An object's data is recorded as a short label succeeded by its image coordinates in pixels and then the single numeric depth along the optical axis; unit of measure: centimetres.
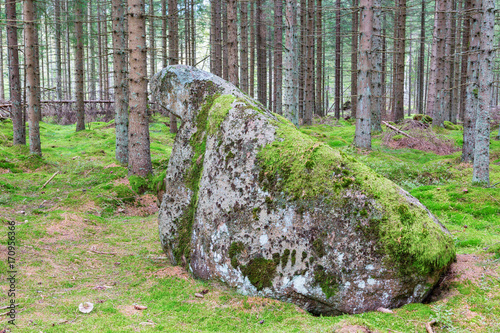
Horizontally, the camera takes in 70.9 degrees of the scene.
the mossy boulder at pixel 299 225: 358
